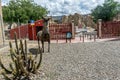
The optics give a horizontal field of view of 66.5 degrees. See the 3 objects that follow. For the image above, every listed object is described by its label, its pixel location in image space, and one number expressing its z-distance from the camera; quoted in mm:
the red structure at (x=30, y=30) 10020
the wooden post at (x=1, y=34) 7088
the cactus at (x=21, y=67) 2911
